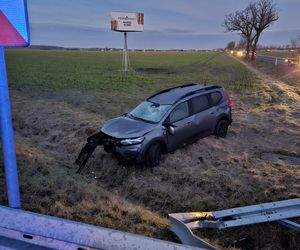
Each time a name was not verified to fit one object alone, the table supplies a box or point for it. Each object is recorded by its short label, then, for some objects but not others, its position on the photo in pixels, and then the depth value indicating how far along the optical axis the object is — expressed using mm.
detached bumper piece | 5788
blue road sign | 2376
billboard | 26448
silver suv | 5645
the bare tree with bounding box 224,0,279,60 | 38405
